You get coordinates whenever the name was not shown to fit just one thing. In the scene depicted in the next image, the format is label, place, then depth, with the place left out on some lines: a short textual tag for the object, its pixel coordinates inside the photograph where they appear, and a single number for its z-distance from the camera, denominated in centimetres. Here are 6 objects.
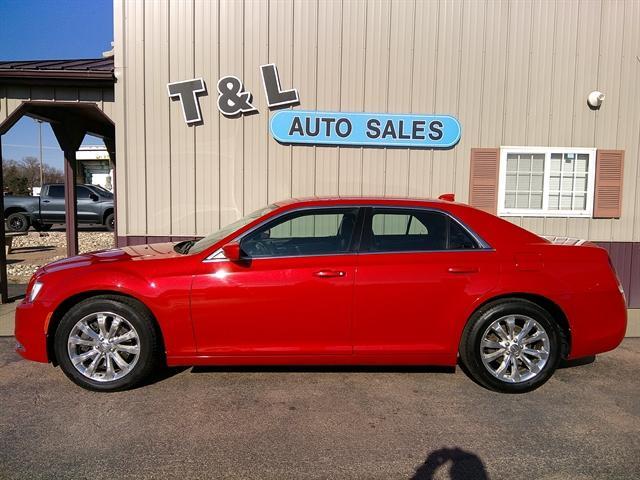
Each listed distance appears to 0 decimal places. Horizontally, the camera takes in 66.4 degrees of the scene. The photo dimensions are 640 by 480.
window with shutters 702
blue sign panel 673
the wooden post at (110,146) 993
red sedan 380
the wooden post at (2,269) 679
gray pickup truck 1778
